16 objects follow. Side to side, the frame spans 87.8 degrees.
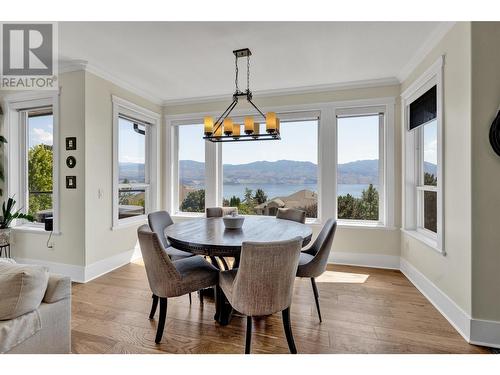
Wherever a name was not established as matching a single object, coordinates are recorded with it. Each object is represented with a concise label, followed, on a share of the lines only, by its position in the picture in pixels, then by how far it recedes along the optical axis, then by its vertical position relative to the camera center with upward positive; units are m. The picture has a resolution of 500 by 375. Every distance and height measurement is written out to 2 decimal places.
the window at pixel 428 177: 2.91 +0.10
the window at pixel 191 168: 4.66 +0.31
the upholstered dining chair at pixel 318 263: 2.27 -0.69
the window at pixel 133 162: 3.70 +0.37
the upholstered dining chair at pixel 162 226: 2.74 -0.46
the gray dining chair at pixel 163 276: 1.88 -0.70
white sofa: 1.32 -0.69
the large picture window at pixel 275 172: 4.10 +0.22
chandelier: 2.55 +0.59
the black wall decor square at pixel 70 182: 3.20 +0.04
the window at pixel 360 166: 3.80 +0.29
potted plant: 3.32 -0.44
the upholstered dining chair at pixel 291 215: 3.20 -0.38
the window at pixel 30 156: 3.60 +0.41
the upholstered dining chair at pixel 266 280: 1.58 -0.61
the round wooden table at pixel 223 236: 1.89 -0.42
